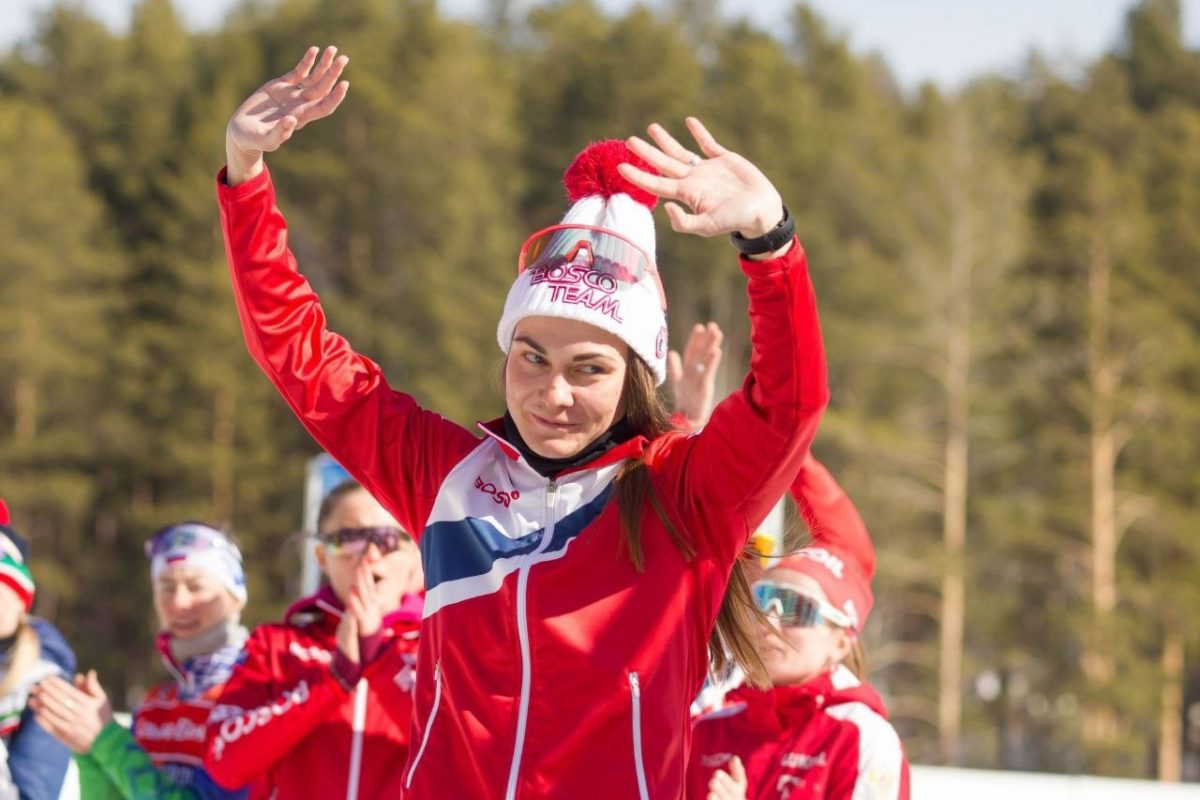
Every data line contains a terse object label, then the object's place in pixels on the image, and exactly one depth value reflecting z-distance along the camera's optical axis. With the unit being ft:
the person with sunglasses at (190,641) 28.81
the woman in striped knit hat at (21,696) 26.86
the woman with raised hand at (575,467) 15.15
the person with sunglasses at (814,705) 24.17
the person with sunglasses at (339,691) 24.26
